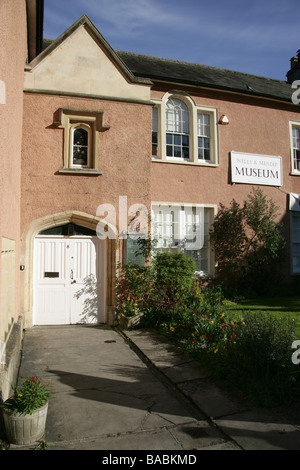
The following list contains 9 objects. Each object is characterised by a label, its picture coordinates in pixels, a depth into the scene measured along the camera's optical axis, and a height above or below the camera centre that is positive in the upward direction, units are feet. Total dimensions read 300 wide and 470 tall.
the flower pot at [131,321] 30.22 -4.88
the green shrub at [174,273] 31.27 -0.98
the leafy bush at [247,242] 40.11 +2.04
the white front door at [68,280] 31.45 -1.55
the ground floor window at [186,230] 38.63 +3.33
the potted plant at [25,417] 12.67 -5.30
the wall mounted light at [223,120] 41.14 +15.66
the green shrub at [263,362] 15.84 -4.74
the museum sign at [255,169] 41.81 +10.61
